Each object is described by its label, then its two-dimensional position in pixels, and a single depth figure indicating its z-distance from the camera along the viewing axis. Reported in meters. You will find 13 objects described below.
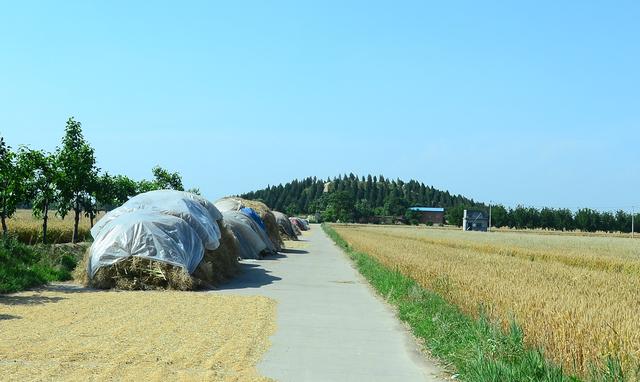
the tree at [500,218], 144.00
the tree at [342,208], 155.62
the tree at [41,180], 24.20
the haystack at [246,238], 28.22
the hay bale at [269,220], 35.41
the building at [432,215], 174.02
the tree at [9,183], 16.92
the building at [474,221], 112.67
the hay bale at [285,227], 50.88
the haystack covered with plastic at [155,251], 15.84
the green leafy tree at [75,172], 26.48
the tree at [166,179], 49.38
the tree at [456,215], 153.00
